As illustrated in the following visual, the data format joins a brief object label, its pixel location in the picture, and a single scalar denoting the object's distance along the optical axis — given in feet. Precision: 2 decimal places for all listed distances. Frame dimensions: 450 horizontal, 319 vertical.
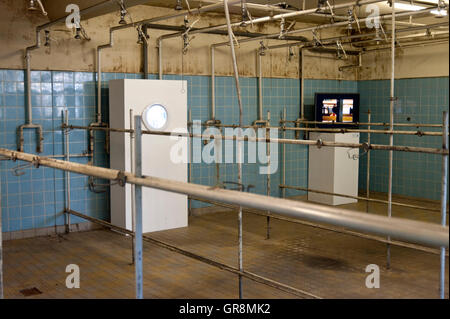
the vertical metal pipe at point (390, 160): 15.05
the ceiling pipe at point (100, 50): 20.77
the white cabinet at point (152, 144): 21.03
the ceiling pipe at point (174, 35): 22.94
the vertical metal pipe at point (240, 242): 13.76
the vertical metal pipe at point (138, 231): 8.70
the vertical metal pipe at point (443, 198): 10.75
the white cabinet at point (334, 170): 27.22
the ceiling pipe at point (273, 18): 16.88
